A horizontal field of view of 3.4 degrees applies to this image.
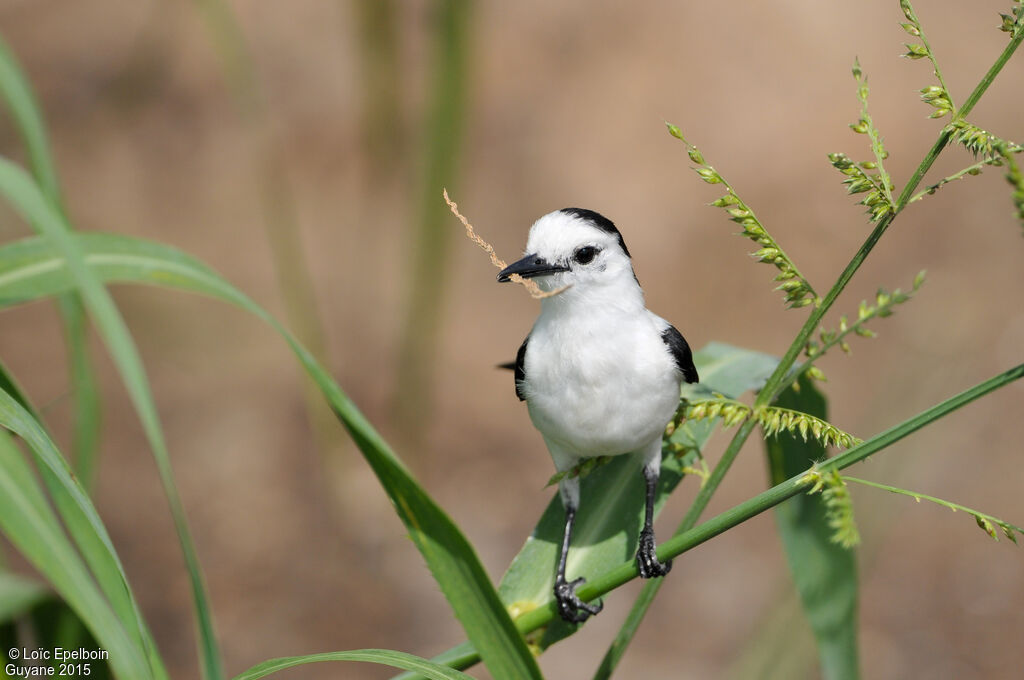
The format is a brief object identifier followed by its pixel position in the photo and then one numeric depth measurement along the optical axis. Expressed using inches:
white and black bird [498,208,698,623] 148.8
